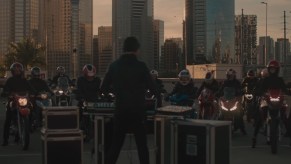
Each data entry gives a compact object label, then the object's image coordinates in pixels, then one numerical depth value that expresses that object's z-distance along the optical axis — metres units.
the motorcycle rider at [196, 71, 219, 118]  15.02
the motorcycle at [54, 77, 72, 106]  16.11
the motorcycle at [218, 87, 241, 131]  15.41
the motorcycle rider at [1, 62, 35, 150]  13.44
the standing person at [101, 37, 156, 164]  8.34
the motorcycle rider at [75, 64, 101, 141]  14.19
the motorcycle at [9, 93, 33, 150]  12.86
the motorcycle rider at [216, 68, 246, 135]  15.78
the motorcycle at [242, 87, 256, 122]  19.01
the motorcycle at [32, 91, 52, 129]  16.36
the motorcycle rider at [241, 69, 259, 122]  19.20
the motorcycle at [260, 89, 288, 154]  11.98
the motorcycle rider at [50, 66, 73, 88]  18.42
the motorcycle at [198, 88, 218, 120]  14.77
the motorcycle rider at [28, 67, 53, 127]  16.44
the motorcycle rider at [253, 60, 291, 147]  12.60
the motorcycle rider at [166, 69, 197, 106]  13.93
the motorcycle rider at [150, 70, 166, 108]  17.90
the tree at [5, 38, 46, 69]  77.00
